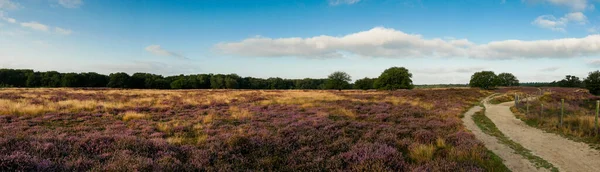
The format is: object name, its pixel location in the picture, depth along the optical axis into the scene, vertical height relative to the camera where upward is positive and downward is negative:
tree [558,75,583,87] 125.89 +2.82
